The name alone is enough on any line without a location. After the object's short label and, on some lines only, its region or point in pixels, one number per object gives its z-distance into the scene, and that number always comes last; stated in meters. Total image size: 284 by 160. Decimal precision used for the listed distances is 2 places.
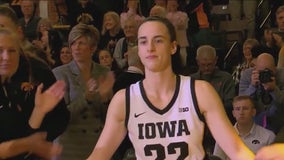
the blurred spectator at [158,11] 12.86
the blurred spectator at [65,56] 11.35
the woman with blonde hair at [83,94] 7.53
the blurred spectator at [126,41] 12.19
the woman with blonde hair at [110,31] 13.17
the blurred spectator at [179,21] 13.93
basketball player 5.15
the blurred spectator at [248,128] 9.27
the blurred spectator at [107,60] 11.38
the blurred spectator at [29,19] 13.44
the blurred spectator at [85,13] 13.92
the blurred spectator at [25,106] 5.26
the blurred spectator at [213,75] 10.68
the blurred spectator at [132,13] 13.64
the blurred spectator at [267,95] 10.02
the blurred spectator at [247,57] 12.06
